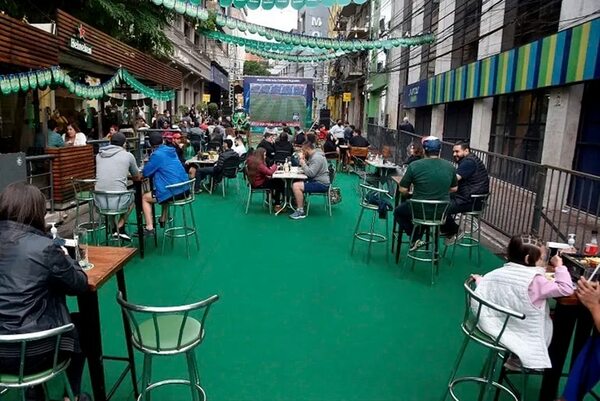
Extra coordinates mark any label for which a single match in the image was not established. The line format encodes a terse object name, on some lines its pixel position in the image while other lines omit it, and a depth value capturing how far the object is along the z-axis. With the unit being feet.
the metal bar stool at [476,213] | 19.57
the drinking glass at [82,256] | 9.25
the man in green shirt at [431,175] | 17.42
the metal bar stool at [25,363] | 6.82
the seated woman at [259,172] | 27.02
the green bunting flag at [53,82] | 19.08
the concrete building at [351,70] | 104.27
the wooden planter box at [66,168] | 23.90
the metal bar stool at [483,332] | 8.60
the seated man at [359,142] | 45.91
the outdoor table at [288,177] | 25.88
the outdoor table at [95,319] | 8.70
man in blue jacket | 20.51
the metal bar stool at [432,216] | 17.12
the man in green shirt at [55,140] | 27.43
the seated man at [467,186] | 19.40
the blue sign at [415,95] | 59.34
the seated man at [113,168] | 19.16
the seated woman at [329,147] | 44.98
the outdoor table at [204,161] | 33.24
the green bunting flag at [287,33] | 19.21
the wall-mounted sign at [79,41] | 24.76
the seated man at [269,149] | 36.76
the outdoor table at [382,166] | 33.24
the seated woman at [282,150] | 36.86
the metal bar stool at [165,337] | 7.93
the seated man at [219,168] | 31.57
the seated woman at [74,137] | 29.48
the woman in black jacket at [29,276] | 7.28
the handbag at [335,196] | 29.04
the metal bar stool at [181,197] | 20.20
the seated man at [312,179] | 26.43
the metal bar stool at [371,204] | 19.94
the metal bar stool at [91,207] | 20.13
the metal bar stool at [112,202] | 18.21
